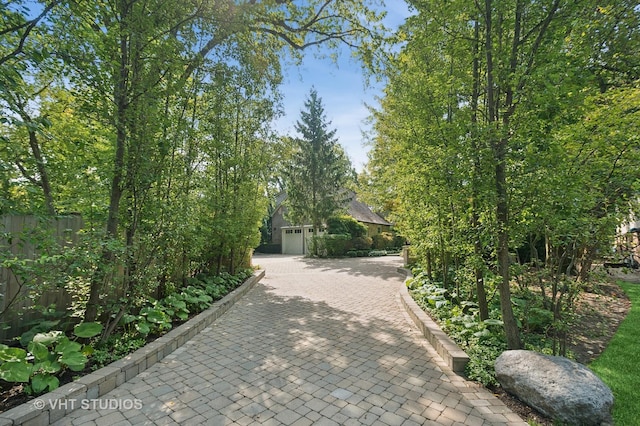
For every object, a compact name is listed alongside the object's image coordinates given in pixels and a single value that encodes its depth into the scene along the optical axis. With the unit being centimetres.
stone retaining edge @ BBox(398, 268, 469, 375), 331
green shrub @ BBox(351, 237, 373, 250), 1977
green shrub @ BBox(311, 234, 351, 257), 1814
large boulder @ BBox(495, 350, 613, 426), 232
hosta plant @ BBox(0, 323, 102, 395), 246
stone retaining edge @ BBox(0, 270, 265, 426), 221
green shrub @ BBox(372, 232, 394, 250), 2194
